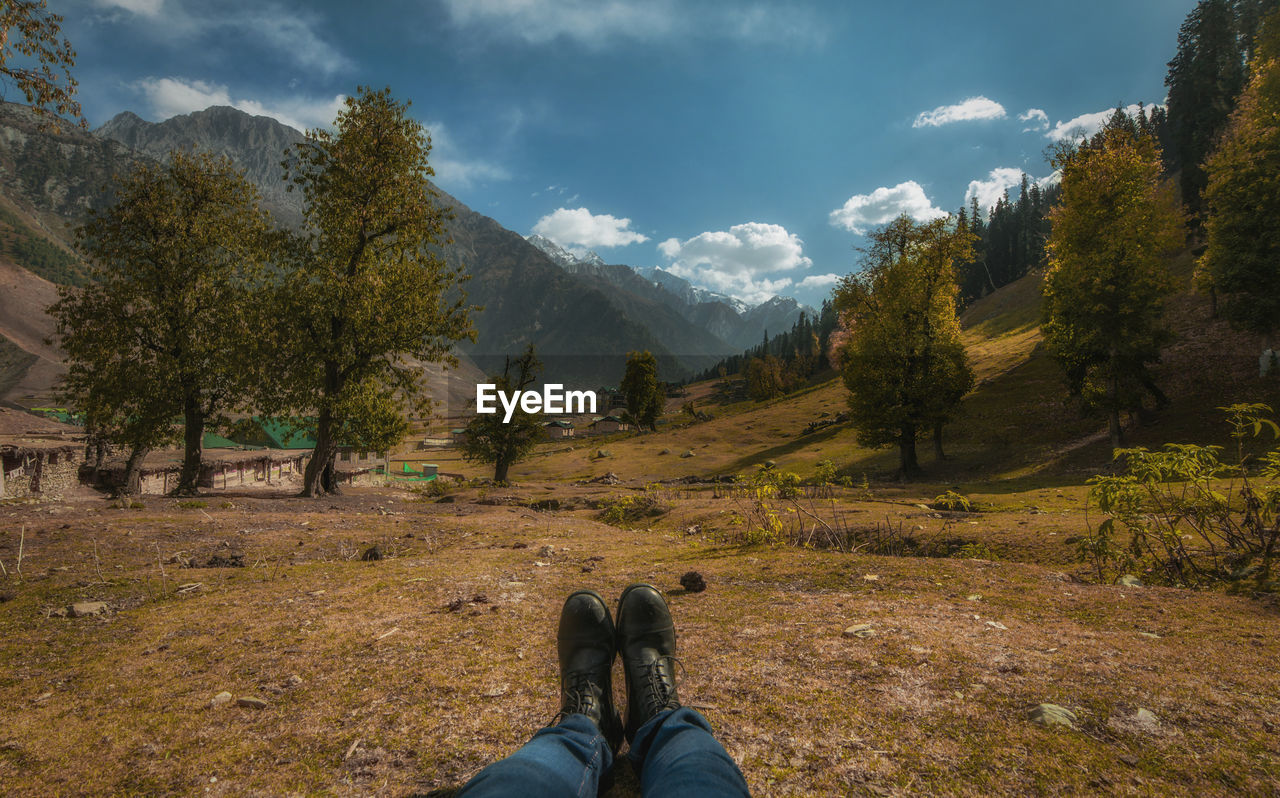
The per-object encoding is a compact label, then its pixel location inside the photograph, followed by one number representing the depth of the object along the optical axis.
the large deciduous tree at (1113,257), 24.69
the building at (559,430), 105.88
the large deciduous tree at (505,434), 35.50
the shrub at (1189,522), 5.49
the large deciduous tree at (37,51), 8.88
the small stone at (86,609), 5.03
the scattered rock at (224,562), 7.32
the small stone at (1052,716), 2.95
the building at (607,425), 110.56
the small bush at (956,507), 13.97
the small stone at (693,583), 6.28
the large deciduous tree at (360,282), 17.70
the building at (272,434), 19.27
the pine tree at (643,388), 72.88
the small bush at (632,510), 15.30
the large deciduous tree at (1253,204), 22.84
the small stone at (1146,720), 2.87
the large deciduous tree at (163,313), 17.88
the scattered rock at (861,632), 4.43
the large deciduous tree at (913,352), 28.81
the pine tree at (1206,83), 61.97
